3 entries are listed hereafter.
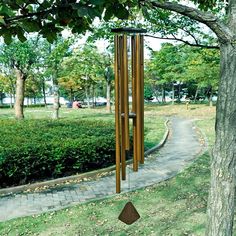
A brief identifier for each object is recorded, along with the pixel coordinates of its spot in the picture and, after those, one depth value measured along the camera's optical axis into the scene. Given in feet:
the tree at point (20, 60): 58.69
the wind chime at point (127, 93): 10.60
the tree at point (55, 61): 51.80
